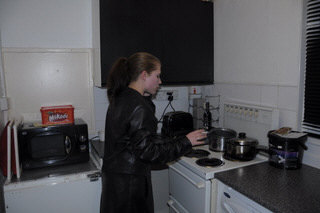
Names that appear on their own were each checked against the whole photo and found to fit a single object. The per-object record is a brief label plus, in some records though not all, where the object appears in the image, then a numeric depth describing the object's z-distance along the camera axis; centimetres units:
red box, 185
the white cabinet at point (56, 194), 159
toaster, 220
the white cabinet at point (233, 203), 128
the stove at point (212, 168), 153
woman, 129
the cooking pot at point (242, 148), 170
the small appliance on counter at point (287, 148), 152
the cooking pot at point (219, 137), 191
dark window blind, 155
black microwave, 173
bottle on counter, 233
